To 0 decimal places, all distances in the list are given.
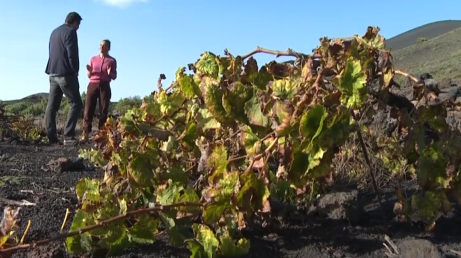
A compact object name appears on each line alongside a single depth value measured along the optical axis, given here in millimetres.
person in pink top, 8438
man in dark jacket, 7703
